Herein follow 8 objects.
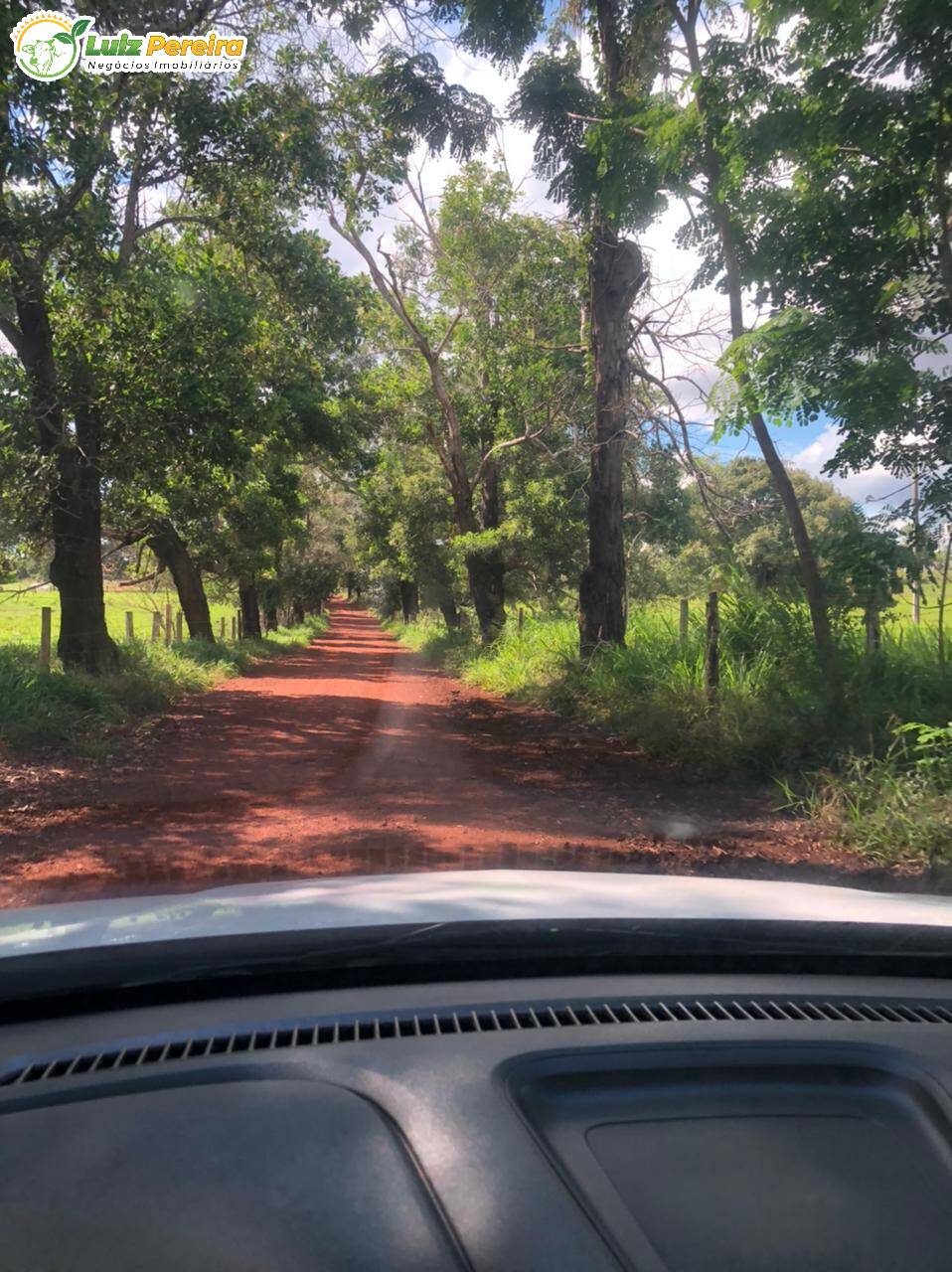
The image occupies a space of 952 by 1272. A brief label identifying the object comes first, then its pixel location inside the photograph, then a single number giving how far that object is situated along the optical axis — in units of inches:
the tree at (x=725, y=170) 329.7
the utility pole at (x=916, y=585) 346.6
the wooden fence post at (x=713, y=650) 434.6
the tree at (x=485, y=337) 797.2
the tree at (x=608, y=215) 374.6
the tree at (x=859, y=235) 297.1
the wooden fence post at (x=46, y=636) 584.2
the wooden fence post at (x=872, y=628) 390.3
